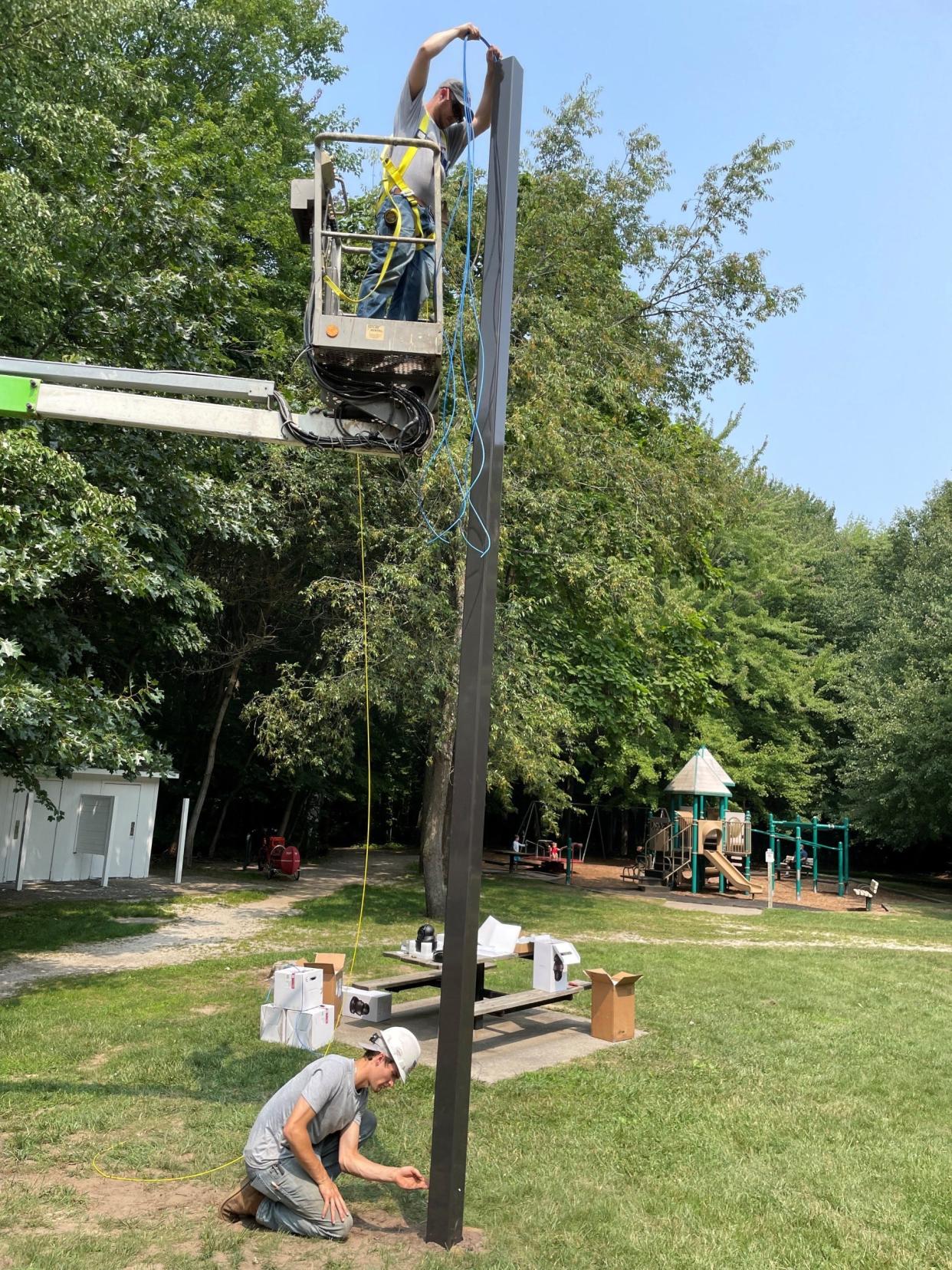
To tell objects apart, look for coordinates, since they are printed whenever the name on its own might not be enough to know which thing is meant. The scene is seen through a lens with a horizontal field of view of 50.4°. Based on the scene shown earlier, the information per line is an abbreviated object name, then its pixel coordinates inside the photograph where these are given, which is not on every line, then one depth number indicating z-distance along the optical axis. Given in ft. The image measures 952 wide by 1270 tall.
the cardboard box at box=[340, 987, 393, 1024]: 25.52
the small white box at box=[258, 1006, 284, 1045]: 24.35
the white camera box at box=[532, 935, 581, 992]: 28.14
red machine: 68.80
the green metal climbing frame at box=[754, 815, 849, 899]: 76.69
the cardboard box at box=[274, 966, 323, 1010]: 24.27
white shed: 56.95
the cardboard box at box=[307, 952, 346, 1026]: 26.55
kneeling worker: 14.20
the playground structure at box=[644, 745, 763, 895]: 77.61
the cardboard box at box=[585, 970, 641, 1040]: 26.35
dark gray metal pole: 14.16
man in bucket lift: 15.57
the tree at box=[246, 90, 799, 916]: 45.06
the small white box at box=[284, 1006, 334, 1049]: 23.94
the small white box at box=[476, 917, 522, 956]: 29.40
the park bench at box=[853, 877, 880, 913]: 69.97
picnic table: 26.08
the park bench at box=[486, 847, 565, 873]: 84.89
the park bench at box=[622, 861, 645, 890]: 80.74
